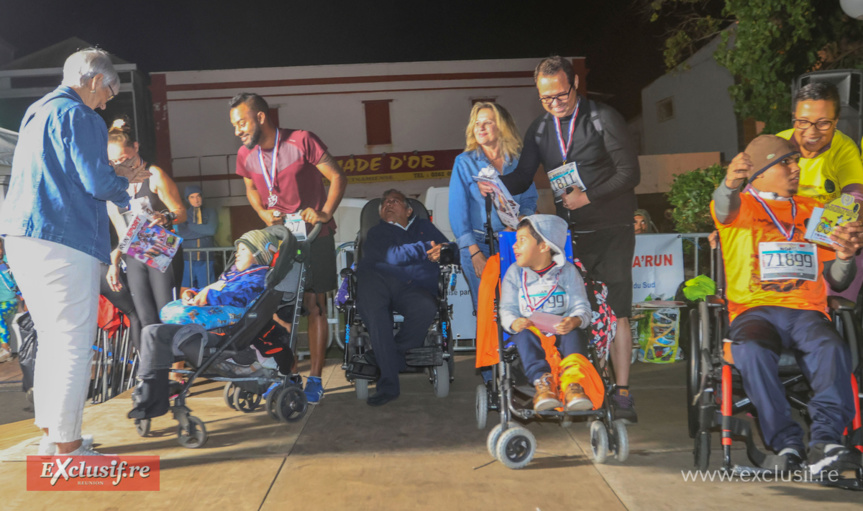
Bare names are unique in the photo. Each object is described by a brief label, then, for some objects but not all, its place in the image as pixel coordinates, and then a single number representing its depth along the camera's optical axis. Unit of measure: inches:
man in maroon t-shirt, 187.9
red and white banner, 261.9
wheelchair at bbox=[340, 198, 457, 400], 187.9
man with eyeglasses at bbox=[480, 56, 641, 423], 160.2
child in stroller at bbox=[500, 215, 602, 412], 135.9
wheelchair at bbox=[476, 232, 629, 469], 128.8
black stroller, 150.3
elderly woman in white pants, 127.5
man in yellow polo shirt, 145.8
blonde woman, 177.0
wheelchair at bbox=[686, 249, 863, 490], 118.7
